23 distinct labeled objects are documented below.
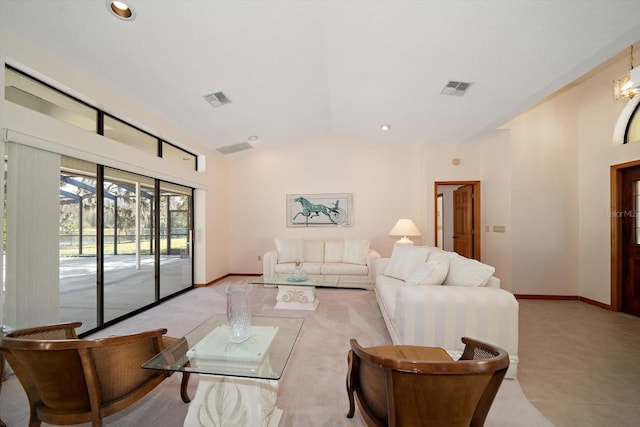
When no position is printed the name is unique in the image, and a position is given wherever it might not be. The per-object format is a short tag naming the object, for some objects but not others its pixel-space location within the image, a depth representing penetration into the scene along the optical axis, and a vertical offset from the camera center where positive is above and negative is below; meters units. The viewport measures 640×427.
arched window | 3.43 +1.12
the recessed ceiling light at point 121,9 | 2.00 +1.59
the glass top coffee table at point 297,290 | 3.57 -1.08
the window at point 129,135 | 3.11 +1.03
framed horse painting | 5.73 +0.10
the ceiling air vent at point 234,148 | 5.23 +1.35
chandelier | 2.63 +1.31
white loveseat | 4.65 -0.85
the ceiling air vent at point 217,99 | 3.43 +1.54
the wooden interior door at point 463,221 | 5.02 -0.14
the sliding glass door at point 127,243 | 3.17 -0.37
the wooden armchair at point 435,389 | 0.96 -0.68
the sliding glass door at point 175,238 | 4.22 -0.40
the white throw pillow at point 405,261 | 3.41 -0.63
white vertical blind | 2.16 -0.19
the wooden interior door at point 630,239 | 3.45 -0.34
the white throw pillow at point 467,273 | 2.25 -0.53
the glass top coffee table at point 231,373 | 1.38 -0.81
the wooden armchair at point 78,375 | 1.16 -0.76
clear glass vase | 1.63 -0.61
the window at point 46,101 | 2.23 +1.07
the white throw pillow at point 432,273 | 2.42 -0.55
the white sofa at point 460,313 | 2.04 -0.78
